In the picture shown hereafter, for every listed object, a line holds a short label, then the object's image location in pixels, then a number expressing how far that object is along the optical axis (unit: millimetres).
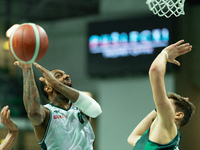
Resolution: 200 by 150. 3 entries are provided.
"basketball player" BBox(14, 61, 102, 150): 6353
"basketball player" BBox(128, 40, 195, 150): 4839
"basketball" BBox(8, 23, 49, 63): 6408
